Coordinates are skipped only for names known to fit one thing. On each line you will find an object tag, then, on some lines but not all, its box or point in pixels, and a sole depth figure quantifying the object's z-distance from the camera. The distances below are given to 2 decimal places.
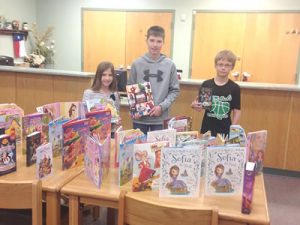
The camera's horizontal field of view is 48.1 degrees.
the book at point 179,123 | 1.78
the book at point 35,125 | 1.85
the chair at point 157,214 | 1.17
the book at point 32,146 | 1.62
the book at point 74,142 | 1.62
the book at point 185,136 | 1.61
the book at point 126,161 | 1.45
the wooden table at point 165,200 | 1.25
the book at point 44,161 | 1.48
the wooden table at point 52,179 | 1.44
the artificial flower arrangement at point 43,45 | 6.08
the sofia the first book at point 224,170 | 1.35
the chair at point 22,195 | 1.33
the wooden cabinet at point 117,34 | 5.72
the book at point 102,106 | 2.10
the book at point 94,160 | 1.44
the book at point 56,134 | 1.71
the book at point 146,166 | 1.40
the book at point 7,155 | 1.53
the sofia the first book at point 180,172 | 1.33
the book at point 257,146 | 1.55
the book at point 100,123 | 1.81
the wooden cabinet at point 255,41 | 5.19
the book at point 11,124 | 1.73
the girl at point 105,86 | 2.55
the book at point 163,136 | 1.54
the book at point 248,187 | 1.22
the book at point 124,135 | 1.49
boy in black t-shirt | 2.42
